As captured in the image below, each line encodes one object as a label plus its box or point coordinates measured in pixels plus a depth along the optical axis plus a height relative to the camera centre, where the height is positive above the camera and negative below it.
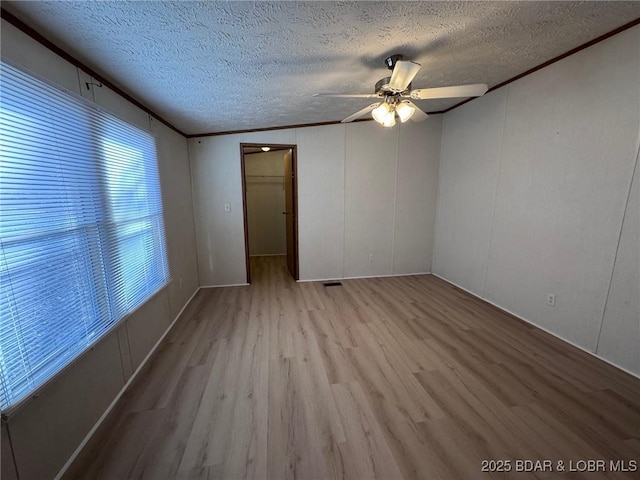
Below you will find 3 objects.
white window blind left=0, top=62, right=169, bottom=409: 1.10 -0.17
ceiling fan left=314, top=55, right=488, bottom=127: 1.68 +0.76
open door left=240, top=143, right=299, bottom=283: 3.76 -0.13
